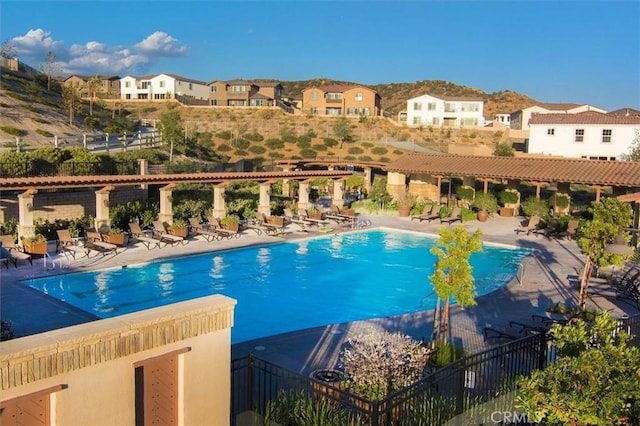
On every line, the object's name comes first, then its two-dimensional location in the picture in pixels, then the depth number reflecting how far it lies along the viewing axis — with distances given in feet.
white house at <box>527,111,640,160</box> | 136.36
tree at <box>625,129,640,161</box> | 128.98
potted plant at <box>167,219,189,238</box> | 70.49
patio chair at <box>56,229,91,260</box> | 59.82
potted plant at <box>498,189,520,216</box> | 102.47
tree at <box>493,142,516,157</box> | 146.61
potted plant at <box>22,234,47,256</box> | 56.70
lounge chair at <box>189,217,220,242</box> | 73.20
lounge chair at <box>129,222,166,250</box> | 66.92
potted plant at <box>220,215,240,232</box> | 75.97
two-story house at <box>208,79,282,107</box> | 272.10
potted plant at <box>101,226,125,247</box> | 63.82
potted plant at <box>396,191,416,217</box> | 101.35
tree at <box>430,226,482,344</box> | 33.17
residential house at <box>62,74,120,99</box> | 270.26
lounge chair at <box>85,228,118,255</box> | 61.16
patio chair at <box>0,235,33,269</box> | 51.84
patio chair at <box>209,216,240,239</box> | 74.13
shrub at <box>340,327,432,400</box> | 24.77
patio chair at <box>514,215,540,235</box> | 84.53
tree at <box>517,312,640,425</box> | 15.19
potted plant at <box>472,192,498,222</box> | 99.09
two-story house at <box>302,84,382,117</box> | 257.96
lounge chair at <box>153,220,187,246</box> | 68.39
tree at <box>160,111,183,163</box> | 139.54
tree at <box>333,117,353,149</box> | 205.26
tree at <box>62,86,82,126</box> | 157.97
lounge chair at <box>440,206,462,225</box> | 93.82
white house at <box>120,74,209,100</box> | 279.69
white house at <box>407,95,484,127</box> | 246.88
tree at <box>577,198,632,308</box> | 41.55
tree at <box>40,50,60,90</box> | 197.88
